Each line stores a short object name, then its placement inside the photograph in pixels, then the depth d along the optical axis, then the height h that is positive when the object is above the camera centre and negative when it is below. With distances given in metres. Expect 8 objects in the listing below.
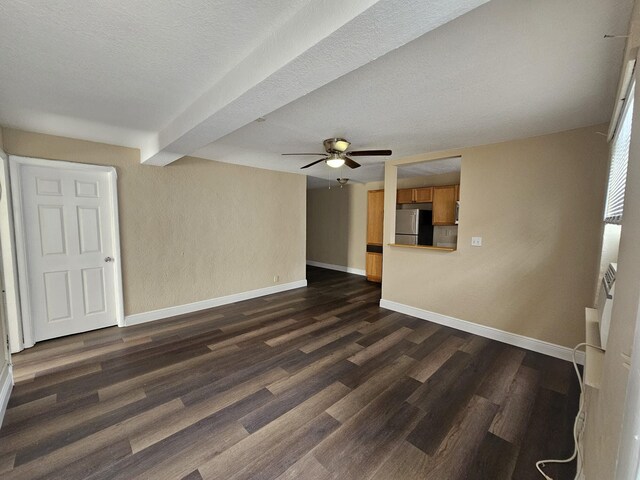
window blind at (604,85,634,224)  1.40 +0.38
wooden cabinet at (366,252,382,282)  5.75 -1.05
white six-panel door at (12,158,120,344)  2.74 -0.33
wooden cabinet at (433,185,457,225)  4.46 +0.31
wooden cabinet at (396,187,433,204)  4.74 +0.53
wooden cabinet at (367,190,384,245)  5.64 +0.12
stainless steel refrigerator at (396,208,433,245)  4.69 -0.10
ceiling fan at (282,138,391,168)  2.84 +0.81
